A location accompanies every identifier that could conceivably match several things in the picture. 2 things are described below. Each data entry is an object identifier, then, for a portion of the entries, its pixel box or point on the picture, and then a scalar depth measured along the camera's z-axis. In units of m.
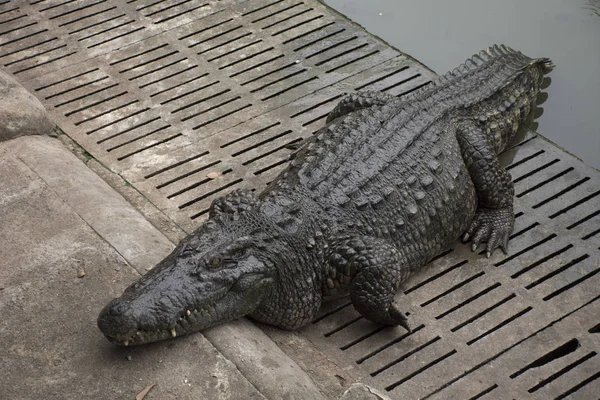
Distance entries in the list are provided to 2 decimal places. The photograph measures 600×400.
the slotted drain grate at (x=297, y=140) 4.45
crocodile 4.06
